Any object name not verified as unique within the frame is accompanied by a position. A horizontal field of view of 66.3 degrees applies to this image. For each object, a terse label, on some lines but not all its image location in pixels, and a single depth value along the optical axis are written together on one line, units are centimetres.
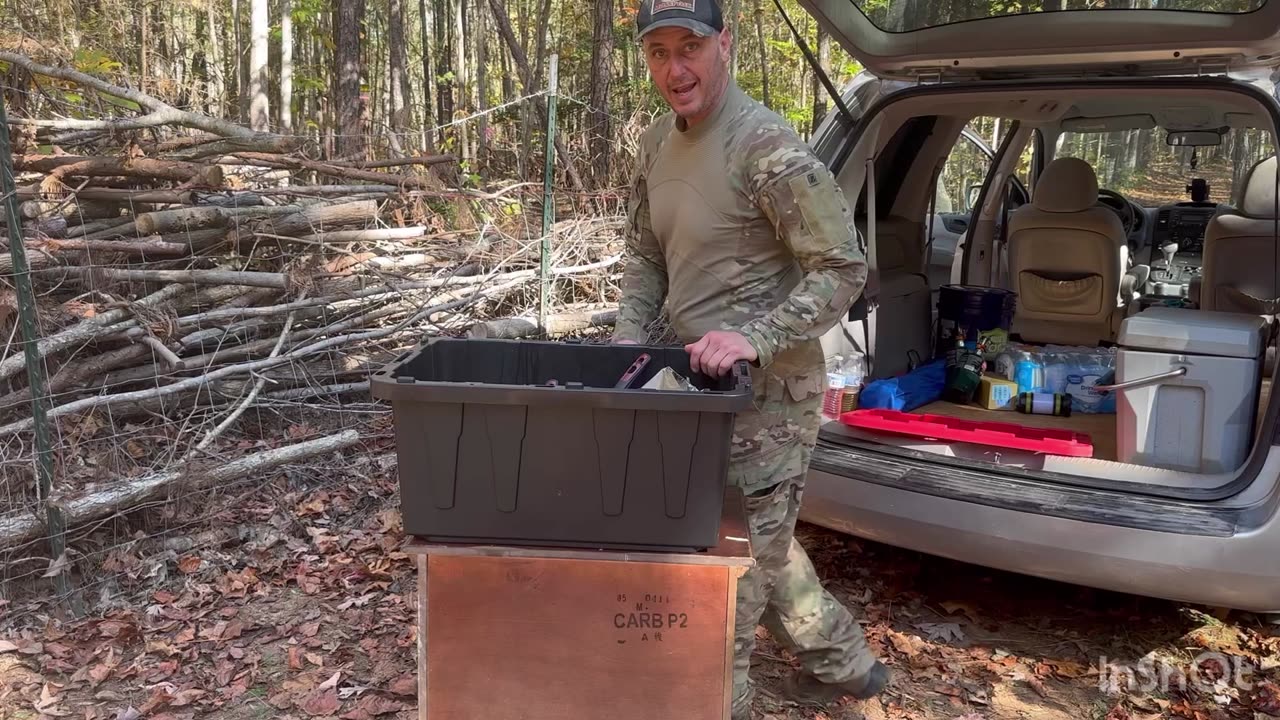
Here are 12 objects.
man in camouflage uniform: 234
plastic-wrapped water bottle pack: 475
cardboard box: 473
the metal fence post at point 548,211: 627
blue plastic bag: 428
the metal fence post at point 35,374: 346
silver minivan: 300
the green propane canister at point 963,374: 481
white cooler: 333
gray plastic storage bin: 181
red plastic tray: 352
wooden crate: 199
